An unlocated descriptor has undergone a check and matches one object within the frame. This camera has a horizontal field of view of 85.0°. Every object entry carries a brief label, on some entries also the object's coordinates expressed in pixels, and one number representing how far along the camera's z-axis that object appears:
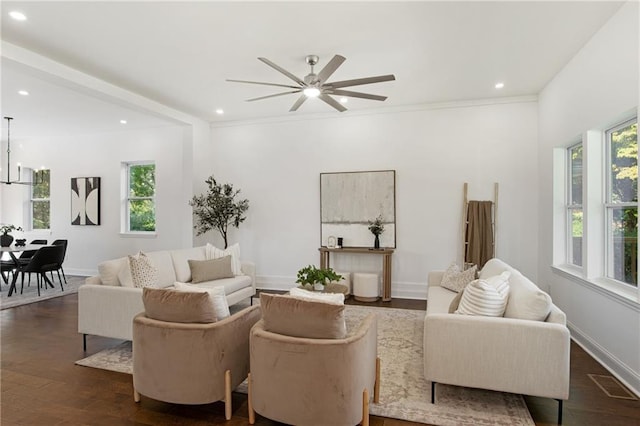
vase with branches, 5.71
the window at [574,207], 4.16
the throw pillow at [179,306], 2.39
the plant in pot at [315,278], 3.69
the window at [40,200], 8.12
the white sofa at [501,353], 2.30
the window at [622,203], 3.09
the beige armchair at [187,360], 2.33
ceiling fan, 3.22
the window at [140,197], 7.35
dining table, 5.98
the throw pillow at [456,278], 4.06
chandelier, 7.57
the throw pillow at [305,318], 2.07
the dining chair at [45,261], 5.96
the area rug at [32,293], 5.45
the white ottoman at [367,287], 5.49
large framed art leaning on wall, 5.81
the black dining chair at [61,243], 6.80
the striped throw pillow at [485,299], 2.59
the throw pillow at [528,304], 2.42
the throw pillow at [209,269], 4.62
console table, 5.52
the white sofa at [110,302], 3.42
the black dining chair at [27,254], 6.36
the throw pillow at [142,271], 3.68
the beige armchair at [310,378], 2.03
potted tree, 6.15
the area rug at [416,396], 2.40
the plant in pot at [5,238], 6.78
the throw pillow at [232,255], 4.97
